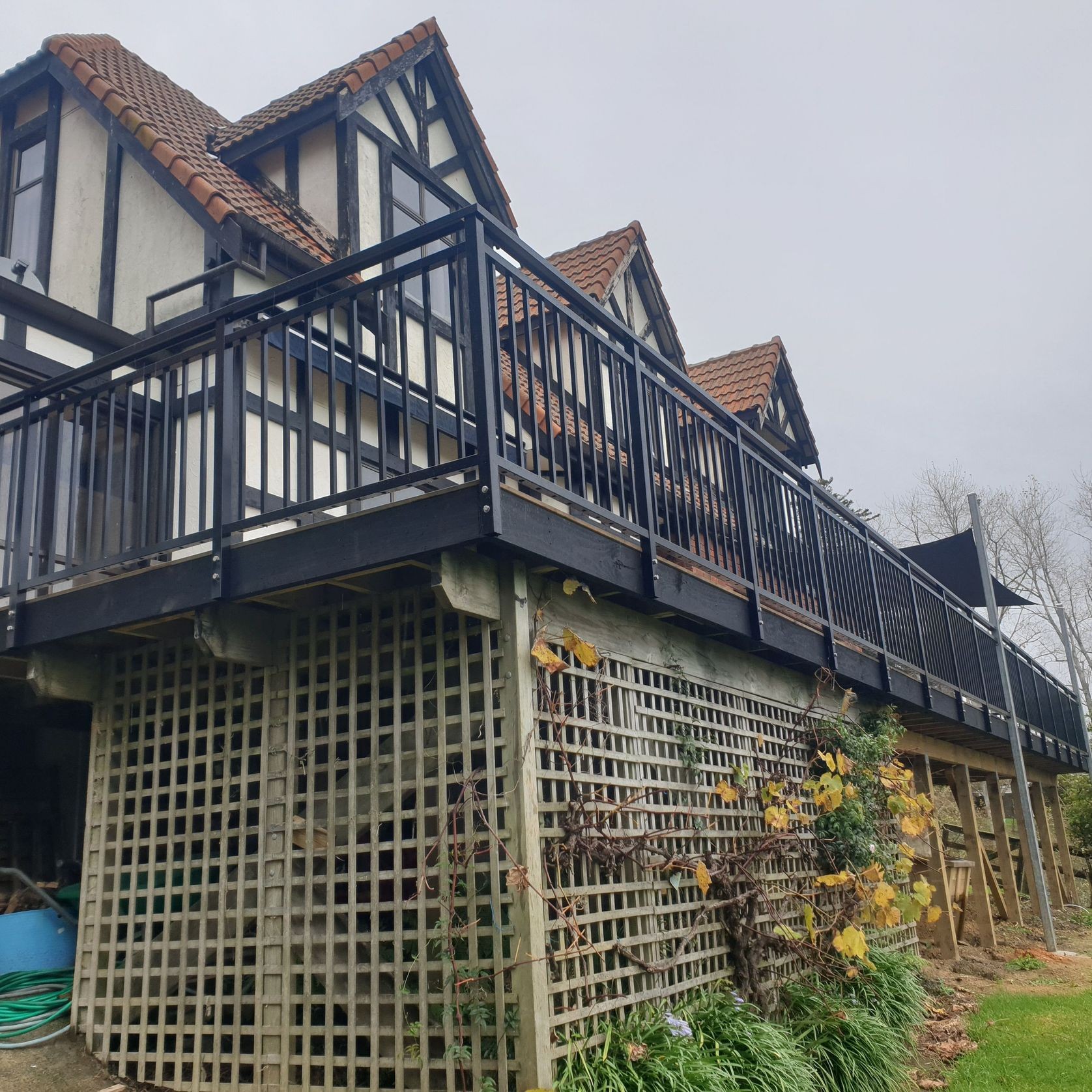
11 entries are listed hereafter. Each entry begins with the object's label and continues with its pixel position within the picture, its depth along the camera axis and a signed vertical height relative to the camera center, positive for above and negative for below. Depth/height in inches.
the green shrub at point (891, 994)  290.8 -31.1
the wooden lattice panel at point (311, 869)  188.1 +8.4
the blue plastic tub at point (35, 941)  250.5 -2.0
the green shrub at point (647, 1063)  182.7 -28.2
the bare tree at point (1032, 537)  1300.4 +371.9
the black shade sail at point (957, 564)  594.5 +156.8
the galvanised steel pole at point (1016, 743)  470.3 +50.5
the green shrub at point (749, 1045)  208.8 -30.7
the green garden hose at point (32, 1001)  229.4 -13.9
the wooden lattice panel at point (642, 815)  196.9 +14.8
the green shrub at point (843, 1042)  248.8 -37.3
